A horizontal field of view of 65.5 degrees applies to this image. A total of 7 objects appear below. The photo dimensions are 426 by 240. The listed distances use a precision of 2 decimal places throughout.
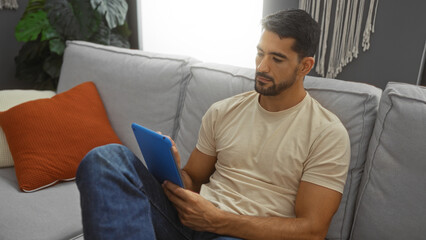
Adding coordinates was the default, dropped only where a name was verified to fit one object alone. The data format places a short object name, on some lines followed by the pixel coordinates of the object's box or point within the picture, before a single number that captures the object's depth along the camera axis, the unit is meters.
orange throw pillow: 1.38
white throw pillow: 1.52
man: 0.84
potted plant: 2.30
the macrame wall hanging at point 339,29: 1.74
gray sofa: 0.99
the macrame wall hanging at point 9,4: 2.65
